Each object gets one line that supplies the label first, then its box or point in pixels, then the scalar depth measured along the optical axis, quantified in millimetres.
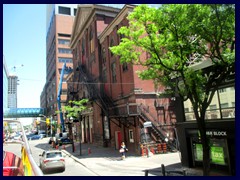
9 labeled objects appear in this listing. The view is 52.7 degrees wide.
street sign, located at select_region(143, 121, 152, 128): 21247
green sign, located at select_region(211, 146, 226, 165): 13510
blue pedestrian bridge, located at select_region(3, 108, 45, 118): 62975
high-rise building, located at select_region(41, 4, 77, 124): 67500
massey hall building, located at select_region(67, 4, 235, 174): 15281
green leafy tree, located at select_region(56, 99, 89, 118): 31000
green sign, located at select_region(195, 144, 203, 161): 14899
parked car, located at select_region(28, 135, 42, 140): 45284
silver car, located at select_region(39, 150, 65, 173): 11252
